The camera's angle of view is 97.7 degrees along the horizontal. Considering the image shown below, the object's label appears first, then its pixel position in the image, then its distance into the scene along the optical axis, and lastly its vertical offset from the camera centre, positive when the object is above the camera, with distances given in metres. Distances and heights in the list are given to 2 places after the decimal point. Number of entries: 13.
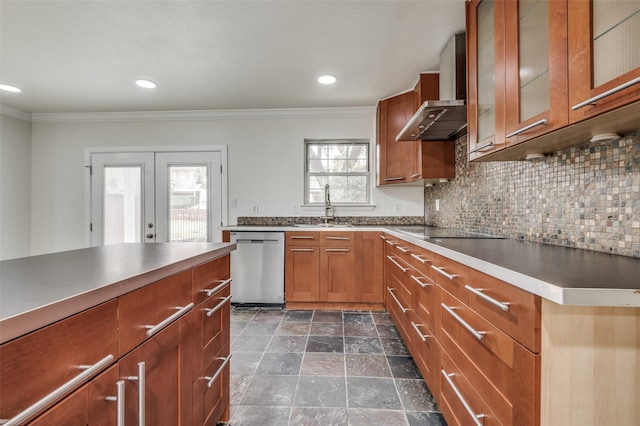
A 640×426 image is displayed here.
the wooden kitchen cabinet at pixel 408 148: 2.72 +0.67
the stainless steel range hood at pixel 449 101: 1.92 +0.75
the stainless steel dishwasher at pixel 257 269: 3.17 -0.64
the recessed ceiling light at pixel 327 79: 2.77 +1.35
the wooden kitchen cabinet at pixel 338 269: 3.09 -0.63
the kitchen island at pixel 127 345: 0.51 -0.33
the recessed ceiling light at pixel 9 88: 2.99 +1.36
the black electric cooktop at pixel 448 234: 1.90 -0.16
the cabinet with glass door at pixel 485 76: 1.38 +0.75
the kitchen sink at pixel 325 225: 3.33 -0.15
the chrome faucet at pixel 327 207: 3.65 +0.07
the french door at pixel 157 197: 3.80 +0.22
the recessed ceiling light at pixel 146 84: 2.88 +1.36
